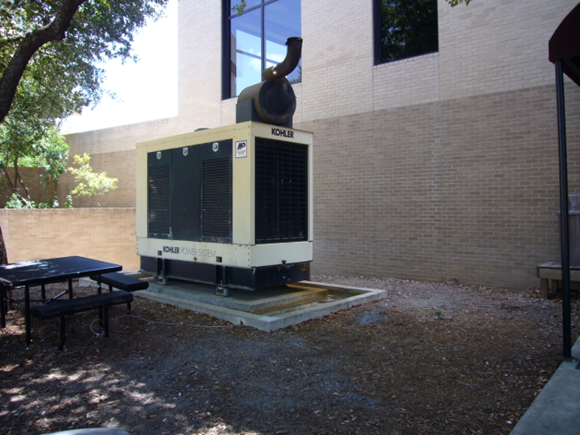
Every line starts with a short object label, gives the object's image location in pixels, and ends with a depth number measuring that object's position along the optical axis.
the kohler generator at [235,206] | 6.25
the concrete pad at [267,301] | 5.72
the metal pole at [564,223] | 4.07
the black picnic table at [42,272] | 4.93
